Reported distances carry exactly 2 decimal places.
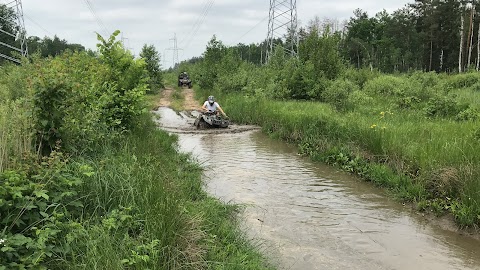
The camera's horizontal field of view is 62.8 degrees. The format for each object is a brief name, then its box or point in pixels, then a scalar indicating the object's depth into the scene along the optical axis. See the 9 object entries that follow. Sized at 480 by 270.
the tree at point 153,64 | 37.94
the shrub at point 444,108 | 12.41
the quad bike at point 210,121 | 16.86
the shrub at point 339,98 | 13.96
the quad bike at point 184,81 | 43.59
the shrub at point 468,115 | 10.87
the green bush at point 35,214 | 3.20
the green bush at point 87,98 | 4.95
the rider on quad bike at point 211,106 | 17.25
